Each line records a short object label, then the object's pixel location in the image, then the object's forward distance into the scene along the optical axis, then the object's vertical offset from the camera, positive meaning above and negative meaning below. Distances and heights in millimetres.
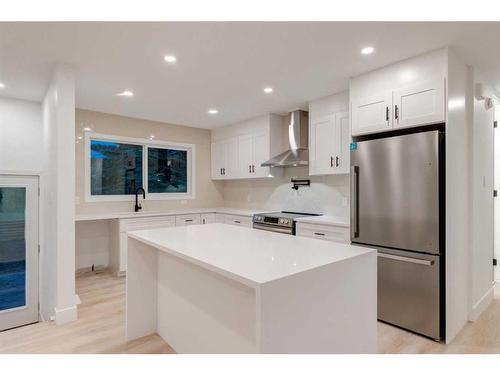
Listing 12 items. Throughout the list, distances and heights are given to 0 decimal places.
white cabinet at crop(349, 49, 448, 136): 2453 +861
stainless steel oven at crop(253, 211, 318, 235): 3887 -462
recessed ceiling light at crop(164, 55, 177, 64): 2604 +1178
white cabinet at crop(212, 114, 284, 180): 4719 +727
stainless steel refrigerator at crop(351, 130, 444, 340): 2451 -289
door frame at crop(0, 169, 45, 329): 3758 -447
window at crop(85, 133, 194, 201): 4578 +353
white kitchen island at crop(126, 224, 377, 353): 1341 -621
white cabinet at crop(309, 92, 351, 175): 3588 +682
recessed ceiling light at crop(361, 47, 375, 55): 2422 +1164
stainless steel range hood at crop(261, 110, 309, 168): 4300 +729
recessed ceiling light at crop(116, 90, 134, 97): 3550 +1179
